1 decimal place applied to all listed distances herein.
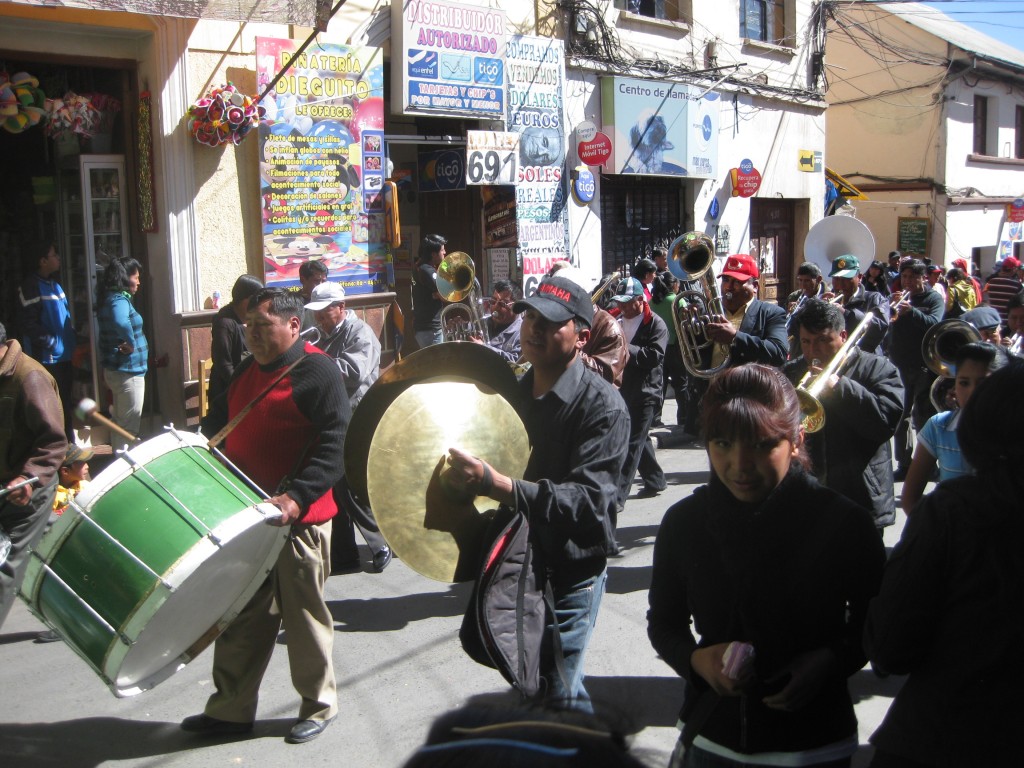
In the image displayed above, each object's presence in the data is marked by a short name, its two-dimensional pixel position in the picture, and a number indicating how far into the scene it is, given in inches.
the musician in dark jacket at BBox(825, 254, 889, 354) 289.3
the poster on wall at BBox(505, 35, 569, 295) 498.0
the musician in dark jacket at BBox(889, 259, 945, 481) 332.8
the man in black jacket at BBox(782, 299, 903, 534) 170.4
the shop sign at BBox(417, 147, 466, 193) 471.2
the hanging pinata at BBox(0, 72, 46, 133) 303.3
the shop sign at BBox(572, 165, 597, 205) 532.2
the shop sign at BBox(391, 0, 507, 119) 433.7
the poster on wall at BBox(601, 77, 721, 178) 551.5
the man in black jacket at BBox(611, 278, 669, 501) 289.6
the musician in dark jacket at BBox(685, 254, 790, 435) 246.2
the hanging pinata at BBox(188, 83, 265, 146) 347.3
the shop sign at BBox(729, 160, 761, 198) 642.2
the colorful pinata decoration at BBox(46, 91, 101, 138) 327.6
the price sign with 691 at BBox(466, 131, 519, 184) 470.9
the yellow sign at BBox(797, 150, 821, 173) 725.9
